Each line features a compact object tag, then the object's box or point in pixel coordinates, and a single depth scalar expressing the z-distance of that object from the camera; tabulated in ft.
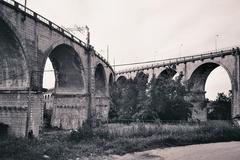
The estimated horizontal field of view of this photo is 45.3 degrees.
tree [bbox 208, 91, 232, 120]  130.93
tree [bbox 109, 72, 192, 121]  96.99
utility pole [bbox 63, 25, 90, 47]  98.63
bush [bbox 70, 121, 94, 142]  60.52
